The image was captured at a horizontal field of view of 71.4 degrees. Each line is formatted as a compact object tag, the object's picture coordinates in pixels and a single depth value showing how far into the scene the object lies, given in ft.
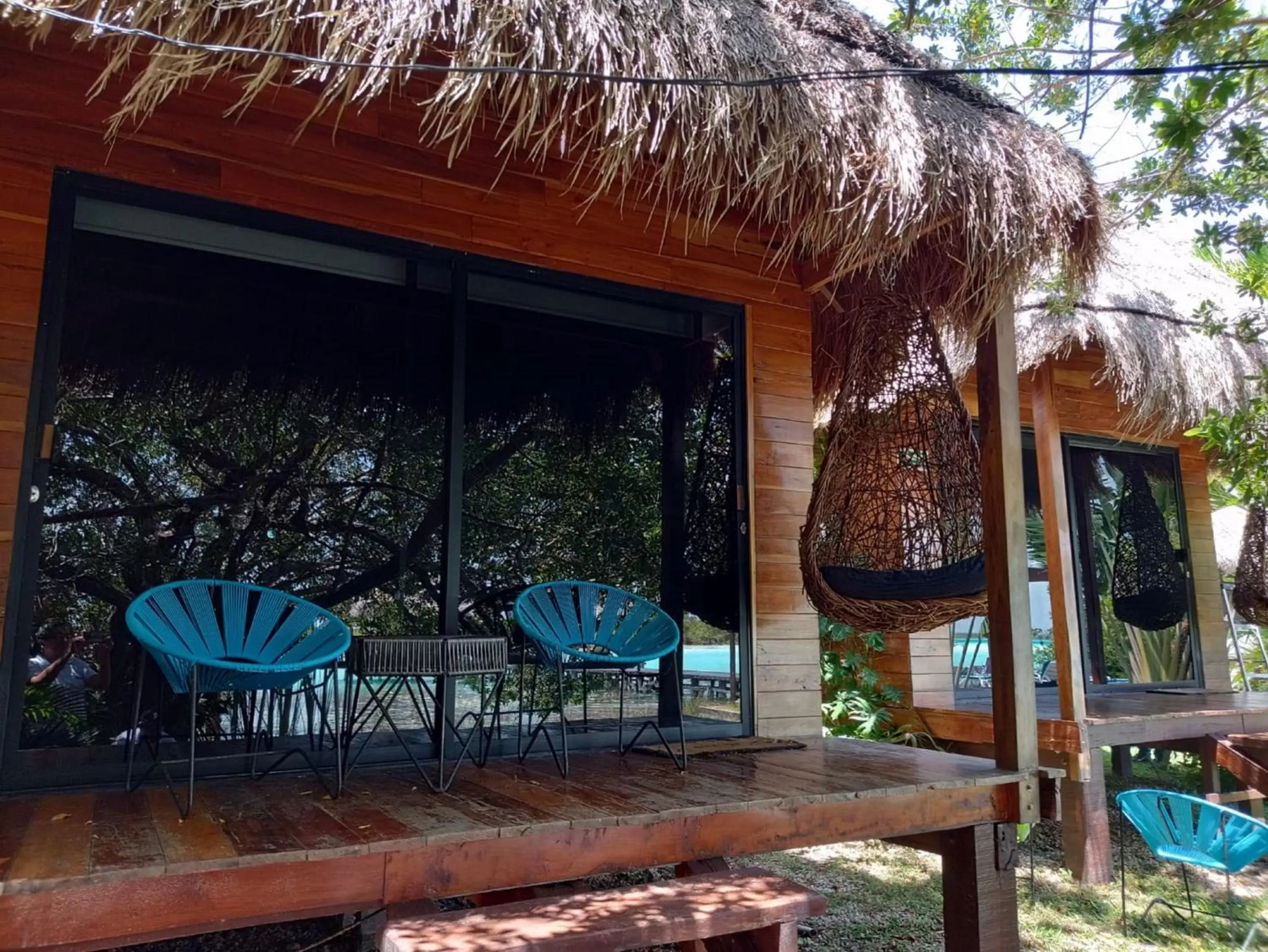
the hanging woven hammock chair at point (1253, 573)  19.21
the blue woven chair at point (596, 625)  9.18
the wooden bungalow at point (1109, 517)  14.60
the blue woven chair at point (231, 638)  6.79
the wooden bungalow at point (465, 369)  6.53
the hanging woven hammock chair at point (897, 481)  10.80
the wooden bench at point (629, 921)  4.93
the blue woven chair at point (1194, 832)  10.85
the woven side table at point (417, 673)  7.74
